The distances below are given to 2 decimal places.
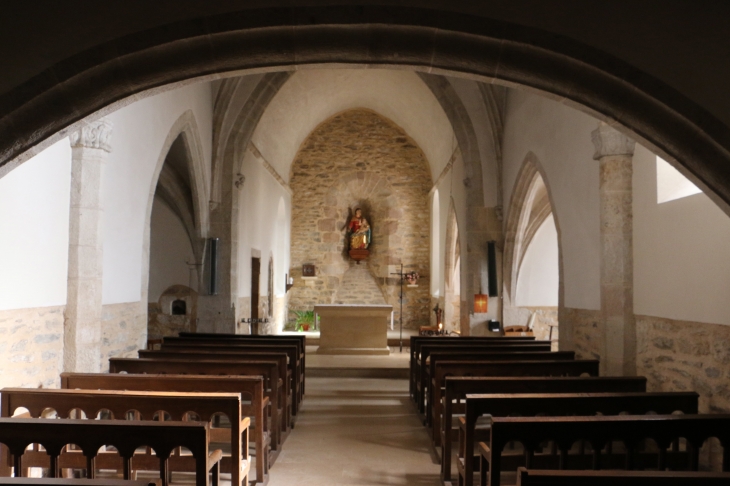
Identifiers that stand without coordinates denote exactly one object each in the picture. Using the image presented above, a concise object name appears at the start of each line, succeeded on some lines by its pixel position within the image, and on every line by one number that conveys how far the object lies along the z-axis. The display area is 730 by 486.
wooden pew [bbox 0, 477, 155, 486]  1.94
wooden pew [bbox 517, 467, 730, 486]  1.97
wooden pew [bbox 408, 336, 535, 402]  7.40
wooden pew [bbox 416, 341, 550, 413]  6.47
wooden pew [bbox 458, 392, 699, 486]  3.41
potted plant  15.80
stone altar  10.86
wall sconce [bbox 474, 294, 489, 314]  10.09
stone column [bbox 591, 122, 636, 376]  5.65
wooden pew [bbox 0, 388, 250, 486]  3.28
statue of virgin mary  16.56
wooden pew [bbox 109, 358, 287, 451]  4.93
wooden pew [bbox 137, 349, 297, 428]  5.50
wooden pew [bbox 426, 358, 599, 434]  5.21
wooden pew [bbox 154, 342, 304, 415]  6.27
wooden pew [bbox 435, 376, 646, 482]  4.34
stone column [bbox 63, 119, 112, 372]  5.22
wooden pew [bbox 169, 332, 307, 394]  7.00
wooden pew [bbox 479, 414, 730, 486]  2.67
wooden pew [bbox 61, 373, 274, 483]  4.03
